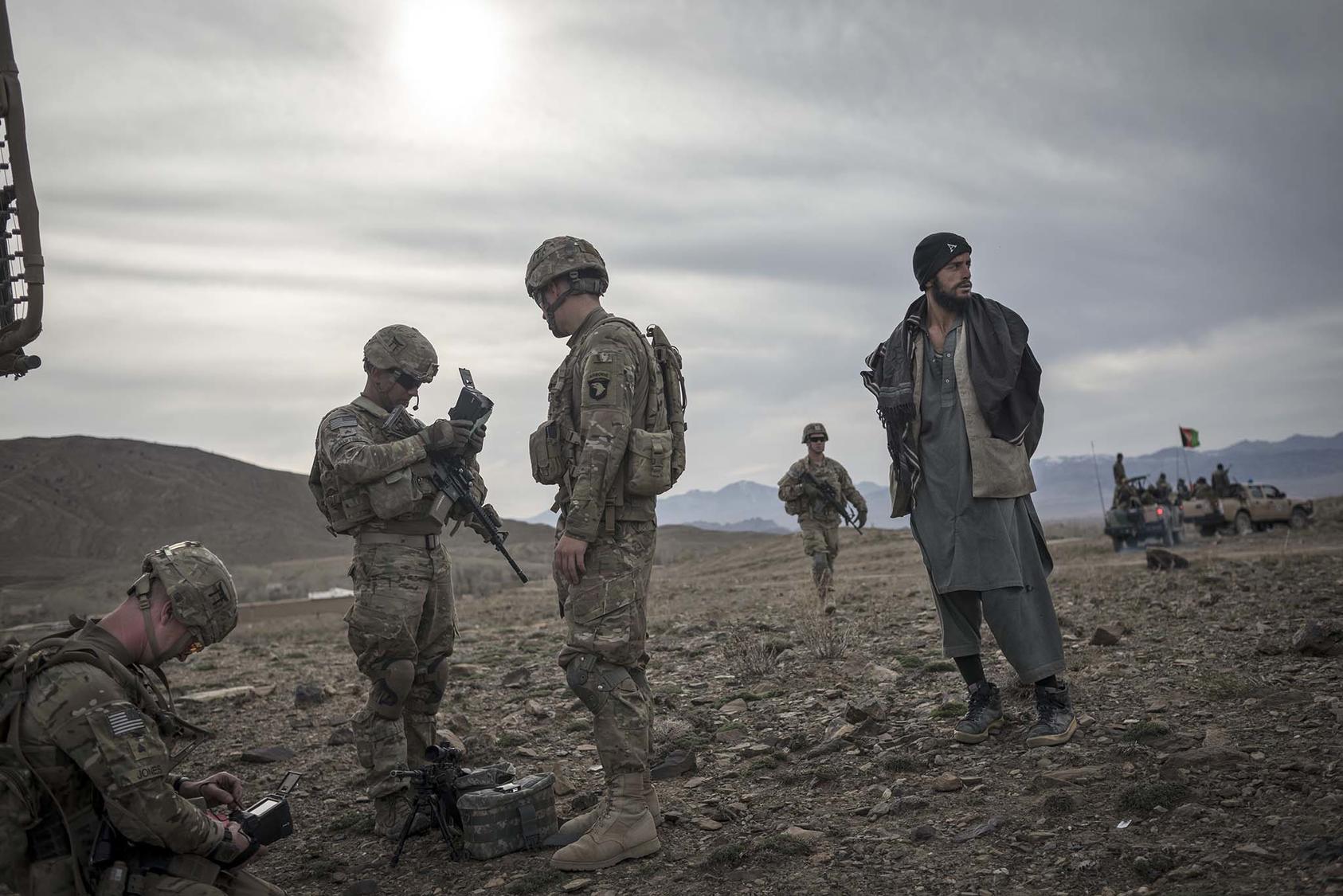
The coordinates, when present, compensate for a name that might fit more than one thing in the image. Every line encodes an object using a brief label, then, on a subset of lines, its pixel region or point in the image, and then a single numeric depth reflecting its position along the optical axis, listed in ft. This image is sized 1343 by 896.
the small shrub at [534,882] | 13.05
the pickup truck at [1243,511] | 87.40
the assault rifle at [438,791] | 15.24
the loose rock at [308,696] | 28.14
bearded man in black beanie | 15.58
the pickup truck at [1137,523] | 76.07
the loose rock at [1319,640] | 18.19
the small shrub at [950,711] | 18.20
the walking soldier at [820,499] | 41.16
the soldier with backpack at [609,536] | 13.71
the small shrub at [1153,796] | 12.19
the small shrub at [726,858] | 12.86
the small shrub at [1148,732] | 14.92
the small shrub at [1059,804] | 12.64
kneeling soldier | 9.80
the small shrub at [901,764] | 15.47
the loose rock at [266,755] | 22.20
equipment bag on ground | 14.40
